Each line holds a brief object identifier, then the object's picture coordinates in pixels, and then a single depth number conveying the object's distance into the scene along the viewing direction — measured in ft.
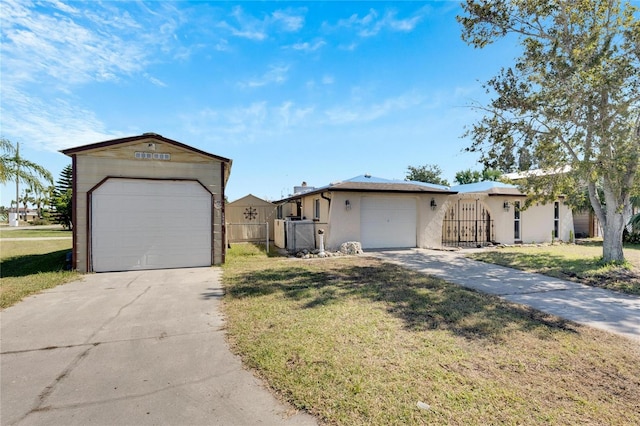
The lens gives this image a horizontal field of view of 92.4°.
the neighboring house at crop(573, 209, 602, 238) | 60.85
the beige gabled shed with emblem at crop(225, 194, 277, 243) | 59.31
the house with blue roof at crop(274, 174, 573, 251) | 42.55
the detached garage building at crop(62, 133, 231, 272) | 28.22
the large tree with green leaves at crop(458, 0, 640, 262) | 27.73
